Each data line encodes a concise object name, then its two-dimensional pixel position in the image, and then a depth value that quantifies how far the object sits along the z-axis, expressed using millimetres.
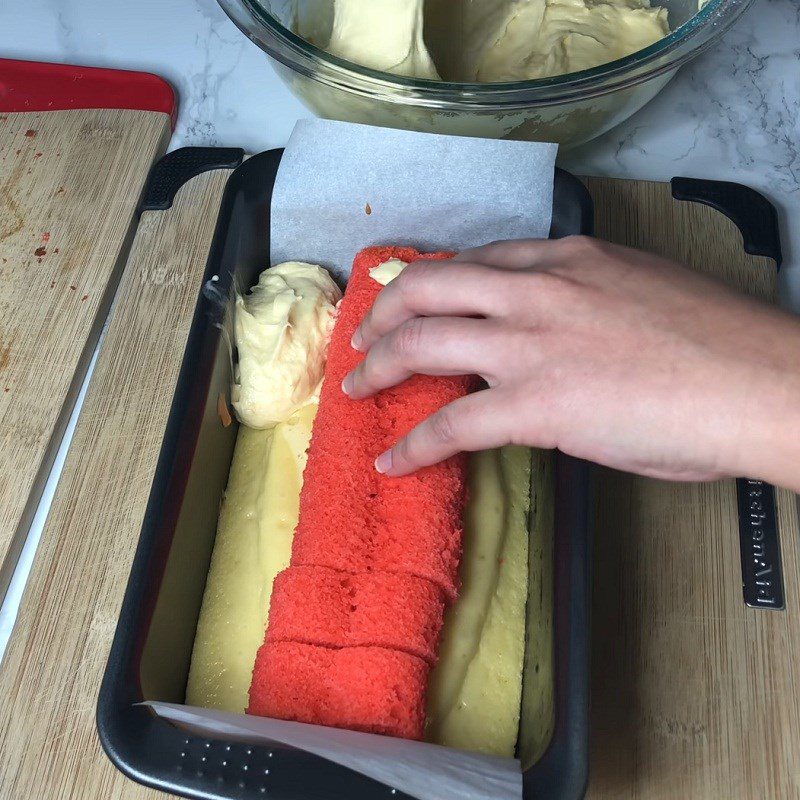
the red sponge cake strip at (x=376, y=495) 290
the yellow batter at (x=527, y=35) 398
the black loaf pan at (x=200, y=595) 241
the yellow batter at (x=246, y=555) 303
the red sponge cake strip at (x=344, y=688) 268
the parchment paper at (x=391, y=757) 241
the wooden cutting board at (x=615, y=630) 300
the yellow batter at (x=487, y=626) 293
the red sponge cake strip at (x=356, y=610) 278
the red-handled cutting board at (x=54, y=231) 370
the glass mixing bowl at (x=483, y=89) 342
